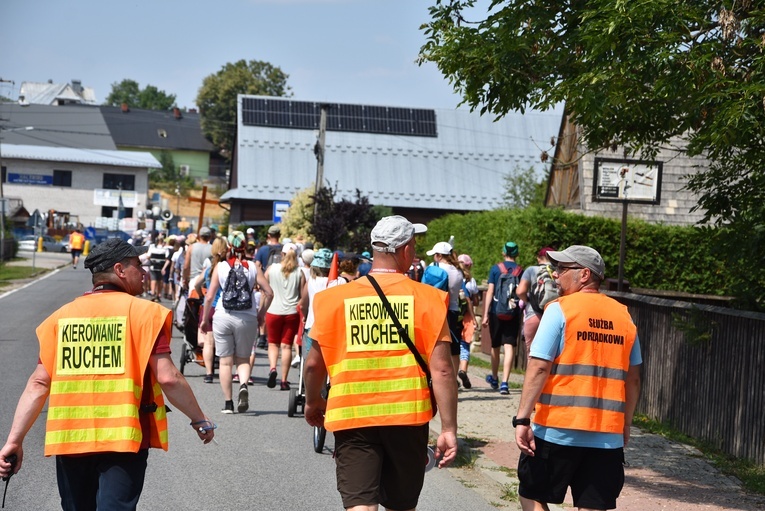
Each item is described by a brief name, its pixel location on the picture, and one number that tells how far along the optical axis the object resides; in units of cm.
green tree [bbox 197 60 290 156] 9338
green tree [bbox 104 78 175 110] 14562
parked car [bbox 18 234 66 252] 6775
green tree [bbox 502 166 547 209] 4594
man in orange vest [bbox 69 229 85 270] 4653
